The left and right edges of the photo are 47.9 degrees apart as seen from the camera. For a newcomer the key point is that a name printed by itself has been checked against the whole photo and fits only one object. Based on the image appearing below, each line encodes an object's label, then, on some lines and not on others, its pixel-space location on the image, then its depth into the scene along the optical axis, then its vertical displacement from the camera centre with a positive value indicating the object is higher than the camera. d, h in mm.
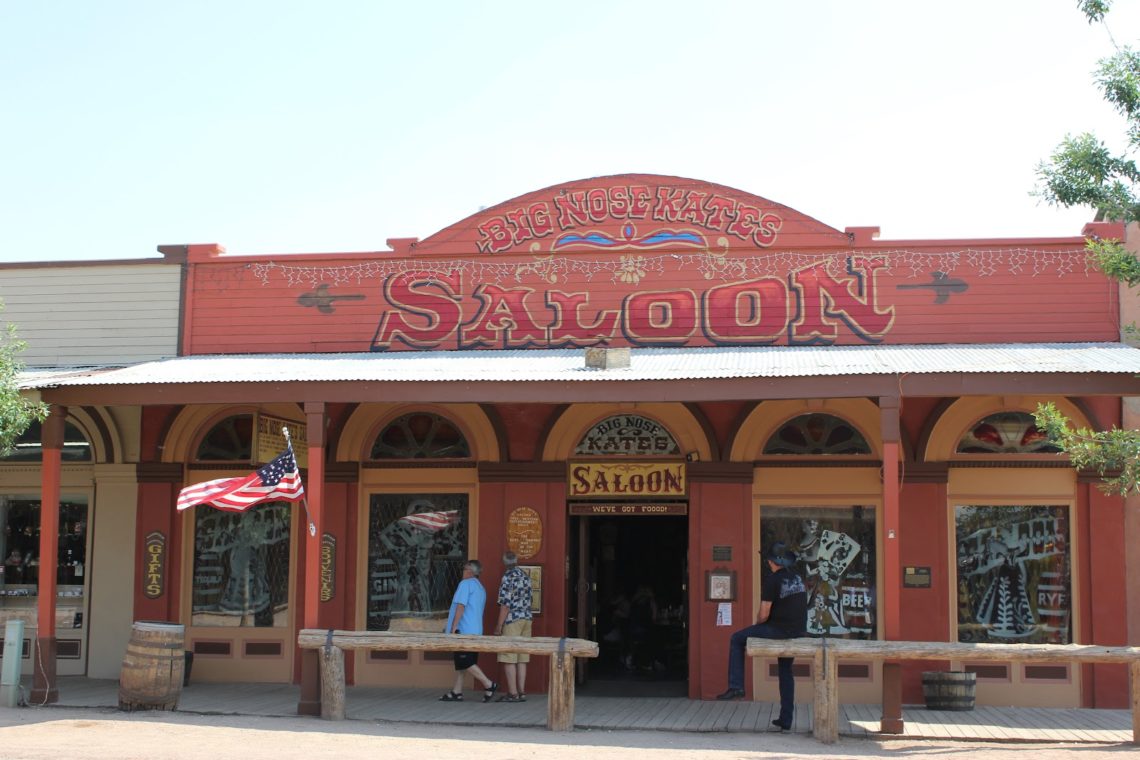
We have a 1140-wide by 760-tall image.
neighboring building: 14656 +603
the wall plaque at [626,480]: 13812 +378
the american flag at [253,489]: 11781 +182
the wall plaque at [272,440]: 13109 +728
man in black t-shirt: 11227 -920
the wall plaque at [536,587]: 13727 -782
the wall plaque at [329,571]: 14133 -664
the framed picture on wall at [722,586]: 13438 -724
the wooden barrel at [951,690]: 12352 -1628
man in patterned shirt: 12969 -995
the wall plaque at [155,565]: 14477 -648
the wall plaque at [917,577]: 13109 -586
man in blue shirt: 12703 -1002
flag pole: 11977 -130
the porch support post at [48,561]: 12375 -534
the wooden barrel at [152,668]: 11828 -1475
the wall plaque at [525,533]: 13883 -212
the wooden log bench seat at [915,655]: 10492 -1104
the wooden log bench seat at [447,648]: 11078 -1197
